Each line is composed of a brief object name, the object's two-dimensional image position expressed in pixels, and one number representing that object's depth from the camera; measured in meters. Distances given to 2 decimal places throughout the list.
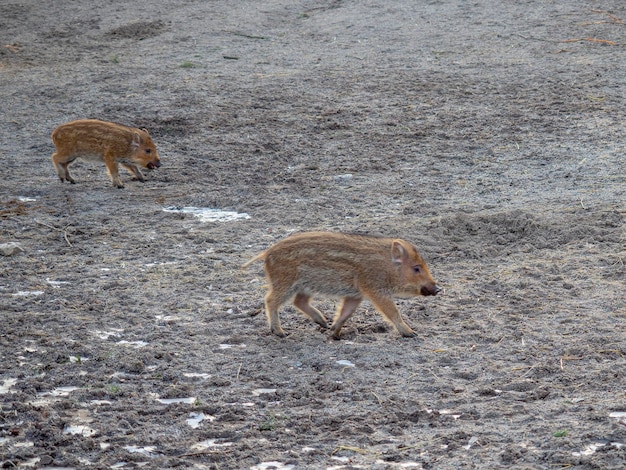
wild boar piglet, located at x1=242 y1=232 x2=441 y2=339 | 12.91
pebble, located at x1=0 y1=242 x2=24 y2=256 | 15.71
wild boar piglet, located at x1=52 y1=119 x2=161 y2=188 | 19.75
